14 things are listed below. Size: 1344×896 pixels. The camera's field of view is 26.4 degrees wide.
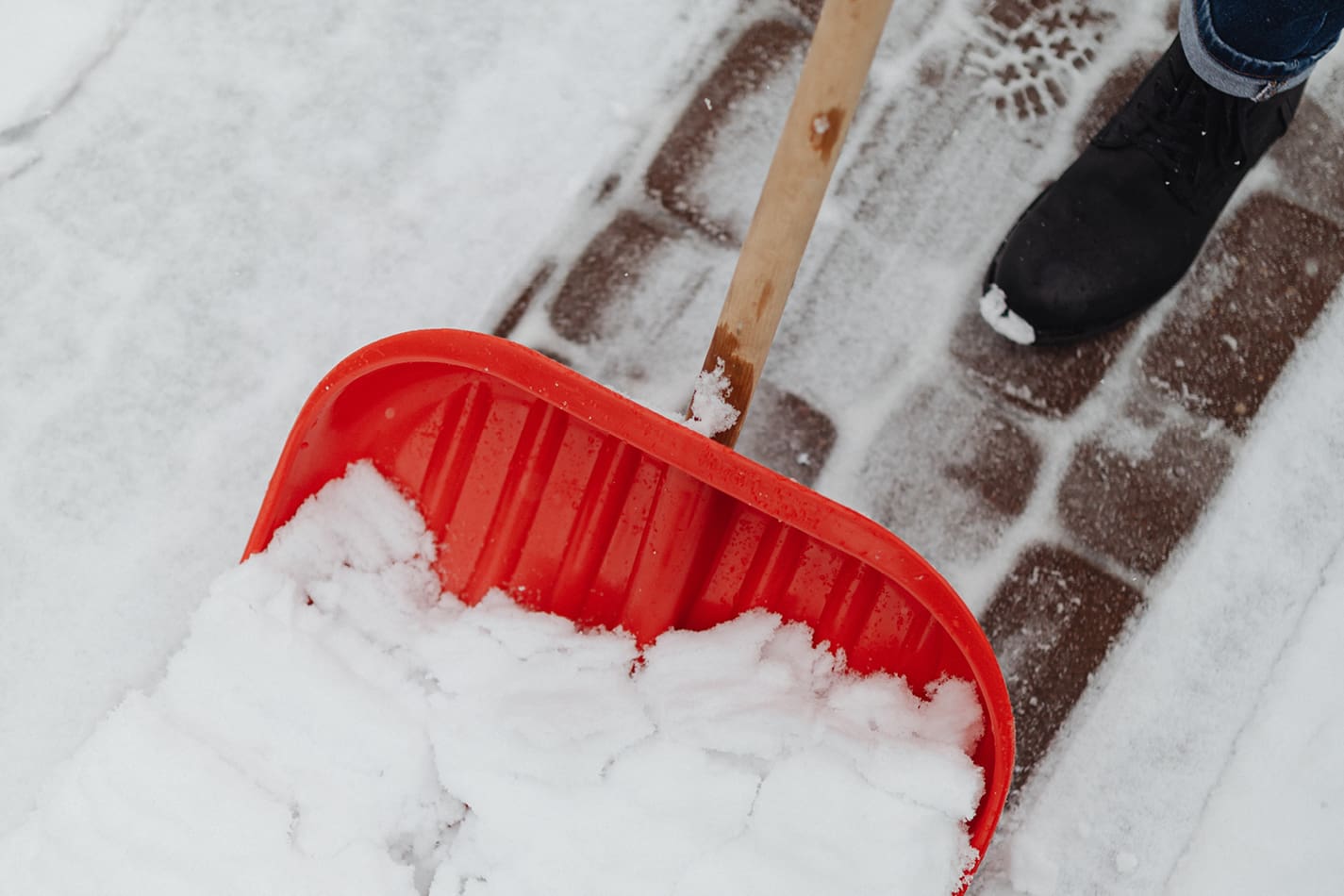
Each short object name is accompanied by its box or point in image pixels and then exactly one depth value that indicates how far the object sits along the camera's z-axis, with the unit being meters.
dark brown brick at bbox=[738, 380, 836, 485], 2.06
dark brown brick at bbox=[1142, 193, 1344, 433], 2.08
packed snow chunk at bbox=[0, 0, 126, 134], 2.10
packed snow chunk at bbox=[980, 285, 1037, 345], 2.06
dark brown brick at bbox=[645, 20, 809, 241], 2.09
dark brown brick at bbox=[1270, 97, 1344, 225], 2.11
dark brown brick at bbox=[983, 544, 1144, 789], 2.04
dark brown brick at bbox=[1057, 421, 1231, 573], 2.06
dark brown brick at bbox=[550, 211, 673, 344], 2.07
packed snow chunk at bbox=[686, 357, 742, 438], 1.93
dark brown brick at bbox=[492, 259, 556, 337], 2.07
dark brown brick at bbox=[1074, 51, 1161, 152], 2.11
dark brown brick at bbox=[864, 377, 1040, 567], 2.05
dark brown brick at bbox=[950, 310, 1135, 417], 2.07
